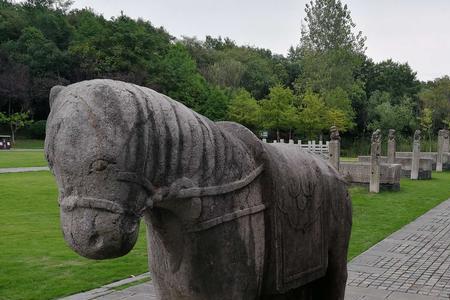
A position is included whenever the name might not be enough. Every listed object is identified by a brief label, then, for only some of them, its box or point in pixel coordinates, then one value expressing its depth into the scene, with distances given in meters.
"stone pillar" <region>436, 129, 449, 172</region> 30.73
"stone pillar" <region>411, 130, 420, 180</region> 24.06
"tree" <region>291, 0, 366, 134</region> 47.41
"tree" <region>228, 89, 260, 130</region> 45.31
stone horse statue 2.03
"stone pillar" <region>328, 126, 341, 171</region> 17.84
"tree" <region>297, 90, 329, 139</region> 43.91
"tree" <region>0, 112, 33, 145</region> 45.16
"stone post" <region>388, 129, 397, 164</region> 24.52
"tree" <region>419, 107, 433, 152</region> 49.28
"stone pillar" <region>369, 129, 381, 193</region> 18.72
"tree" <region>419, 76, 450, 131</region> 53.47
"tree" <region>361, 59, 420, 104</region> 61.25
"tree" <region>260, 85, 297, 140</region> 44.22
